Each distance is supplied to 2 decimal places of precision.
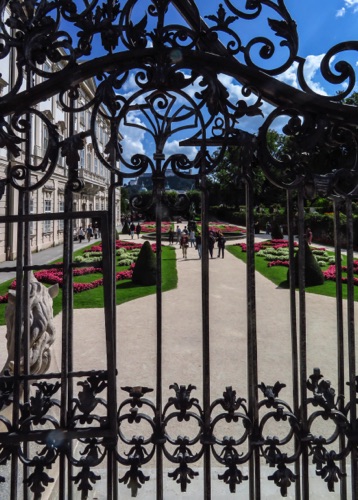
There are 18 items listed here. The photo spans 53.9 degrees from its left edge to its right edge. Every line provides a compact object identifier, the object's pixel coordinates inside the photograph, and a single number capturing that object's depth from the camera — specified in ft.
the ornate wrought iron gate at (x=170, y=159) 6.14
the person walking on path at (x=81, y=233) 69.10
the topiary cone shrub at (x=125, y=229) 101.94
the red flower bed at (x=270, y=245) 64.18
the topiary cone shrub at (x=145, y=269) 37.91
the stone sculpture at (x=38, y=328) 11.60
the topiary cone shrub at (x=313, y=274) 37.37
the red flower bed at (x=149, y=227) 105.84
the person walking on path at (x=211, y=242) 53.29
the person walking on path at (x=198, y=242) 54.98
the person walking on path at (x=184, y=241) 55.16
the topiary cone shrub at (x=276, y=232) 78.60
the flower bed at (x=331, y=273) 40.63
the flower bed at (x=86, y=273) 35.40
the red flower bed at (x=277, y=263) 48.87
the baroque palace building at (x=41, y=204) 43.32
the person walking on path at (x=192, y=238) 66.98
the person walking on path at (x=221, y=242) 55.59
